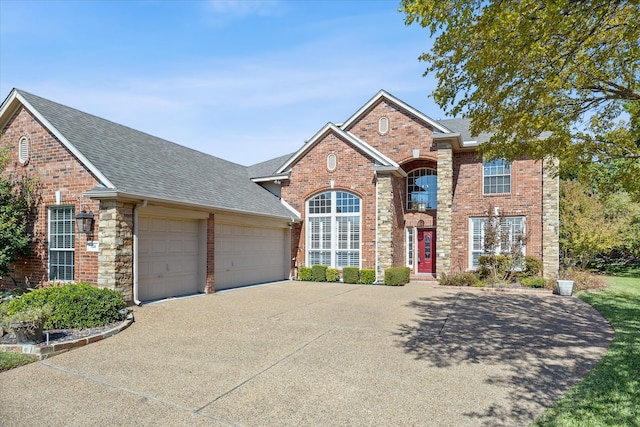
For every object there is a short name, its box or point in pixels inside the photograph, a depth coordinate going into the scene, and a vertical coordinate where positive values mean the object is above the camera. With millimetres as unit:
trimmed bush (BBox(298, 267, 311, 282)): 18031 -2544
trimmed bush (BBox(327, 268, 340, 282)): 17531 -2508
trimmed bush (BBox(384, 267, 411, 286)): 16281 -2390
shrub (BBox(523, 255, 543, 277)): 16812 -2017
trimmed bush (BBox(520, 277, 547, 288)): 15195 -2428
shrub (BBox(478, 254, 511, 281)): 16016 -1947
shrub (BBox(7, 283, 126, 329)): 7684 -1762
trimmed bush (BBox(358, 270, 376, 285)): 16828 -2485
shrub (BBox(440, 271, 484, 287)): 15816 -2454
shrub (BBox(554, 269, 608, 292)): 15084 -2451
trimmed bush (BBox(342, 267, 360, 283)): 16986 -2419
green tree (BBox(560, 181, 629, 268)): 17578 -215
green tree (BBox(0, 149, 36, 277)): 11086 +44
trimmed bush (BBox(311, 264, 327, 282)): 17703 -2453
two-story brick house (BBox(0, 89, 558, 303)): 10828 +567
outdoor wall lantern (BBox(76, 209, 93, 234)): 10289 -154
